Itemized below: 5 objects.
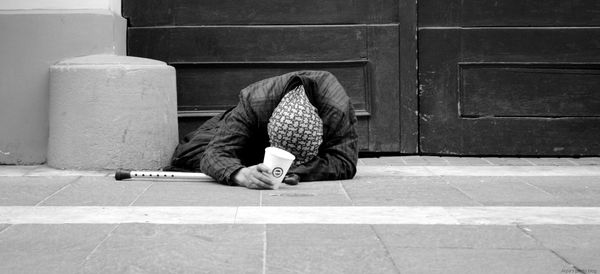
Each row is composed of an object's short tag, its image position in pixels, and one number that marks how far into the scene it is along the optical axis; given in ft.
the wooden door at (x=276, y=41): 20.63
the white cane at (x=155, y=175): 16.66
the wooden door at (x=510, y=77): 20.57
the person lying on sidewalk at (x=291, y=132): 15.69
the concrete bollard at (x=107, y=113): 17.90
